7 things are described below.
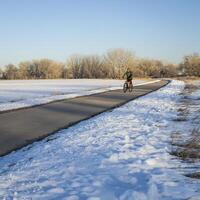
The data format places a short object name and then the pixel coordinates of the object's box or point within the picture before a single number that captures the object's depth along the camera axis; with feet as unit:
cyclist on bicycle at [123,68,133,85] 111.34
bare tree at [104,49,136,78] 453.17
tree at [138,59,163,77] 564.30
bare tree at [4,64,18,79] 487.61
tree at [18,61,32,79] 499.92
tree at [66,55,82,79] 490.98
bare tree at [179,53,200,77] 499.10
